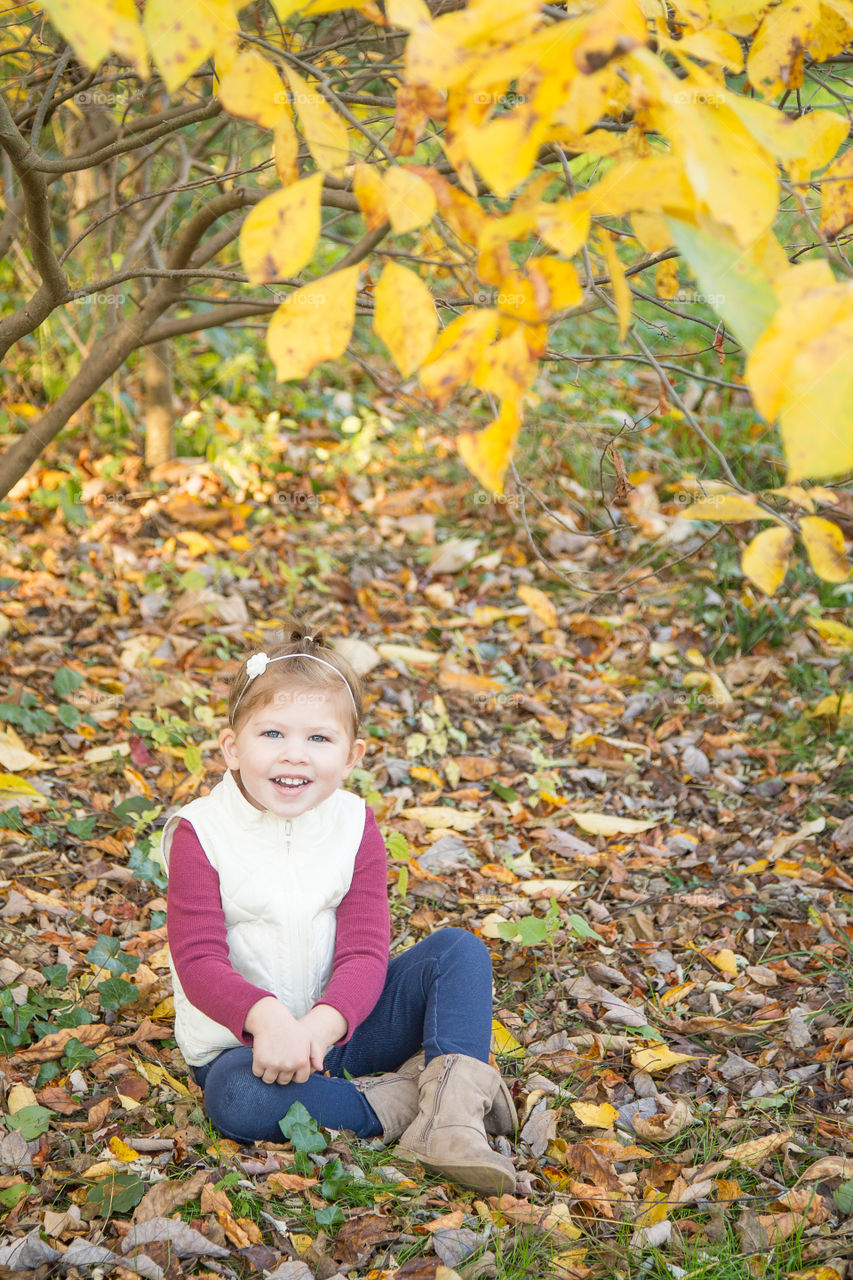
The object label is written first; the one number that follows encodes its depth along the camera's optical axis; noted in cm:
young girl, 290
